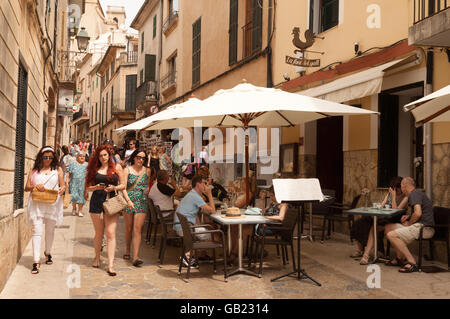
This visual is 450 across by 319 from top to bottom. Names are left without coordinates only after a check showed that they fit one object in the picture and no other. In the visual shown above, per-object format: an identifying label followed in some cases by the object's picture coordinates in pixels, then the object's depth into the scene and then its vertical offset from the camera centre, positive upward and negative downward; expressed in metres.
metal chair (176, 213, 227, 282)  5.96 -0.87
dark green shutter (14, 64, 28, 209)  7.11 +0.52
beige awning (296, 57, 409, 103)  7.79 +1.55
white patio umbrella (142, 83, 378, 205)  6.30 +0.95
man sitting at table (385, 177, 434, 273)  6.51 -0.68
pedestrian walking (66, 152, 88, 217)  11.80 -0.21
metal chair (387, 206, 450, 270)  6.50 -0.67
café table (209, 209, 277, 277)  6.02 -0.58
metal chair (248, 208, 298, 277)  6.23 -0.74
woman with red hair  6.49 -0.19
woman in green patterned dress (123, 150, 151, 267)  6.87 -0.35
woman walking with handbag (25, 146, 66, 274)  6.36 -0.36
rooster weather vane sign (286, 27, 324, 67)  10.07 +2.80
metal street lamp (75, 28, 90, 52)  17.81 +4.81
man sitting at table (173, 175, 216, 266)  6.64 -0.43
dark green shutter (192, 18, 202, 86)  18.67 +4.86
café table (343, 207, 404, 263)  6.71 -0.50
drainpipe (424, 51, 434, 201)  7.38 +0.54
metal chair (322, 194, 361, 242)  8.63 -0.74
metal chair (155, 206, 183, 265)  6.75 -0.88
